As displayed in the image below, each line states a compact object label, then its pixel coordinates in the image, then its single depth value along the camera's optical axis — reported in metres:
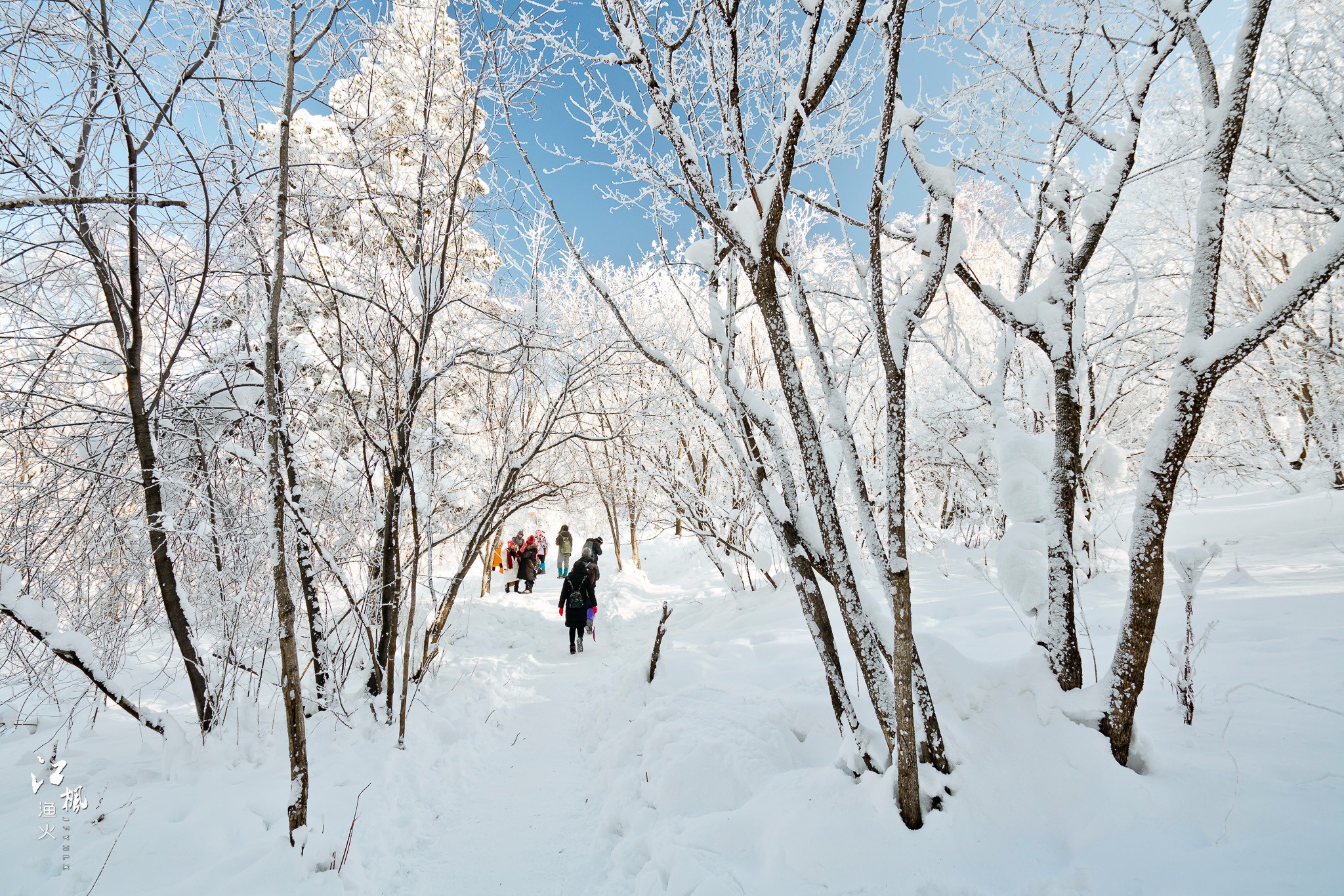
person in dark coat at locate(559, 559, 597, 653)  6.95
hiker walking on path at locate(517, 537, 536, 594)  11.62
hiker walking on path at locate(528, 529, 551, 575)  14.08
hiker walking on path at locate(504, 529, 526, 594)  12.48
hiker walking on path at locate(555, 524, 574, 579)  12.58
